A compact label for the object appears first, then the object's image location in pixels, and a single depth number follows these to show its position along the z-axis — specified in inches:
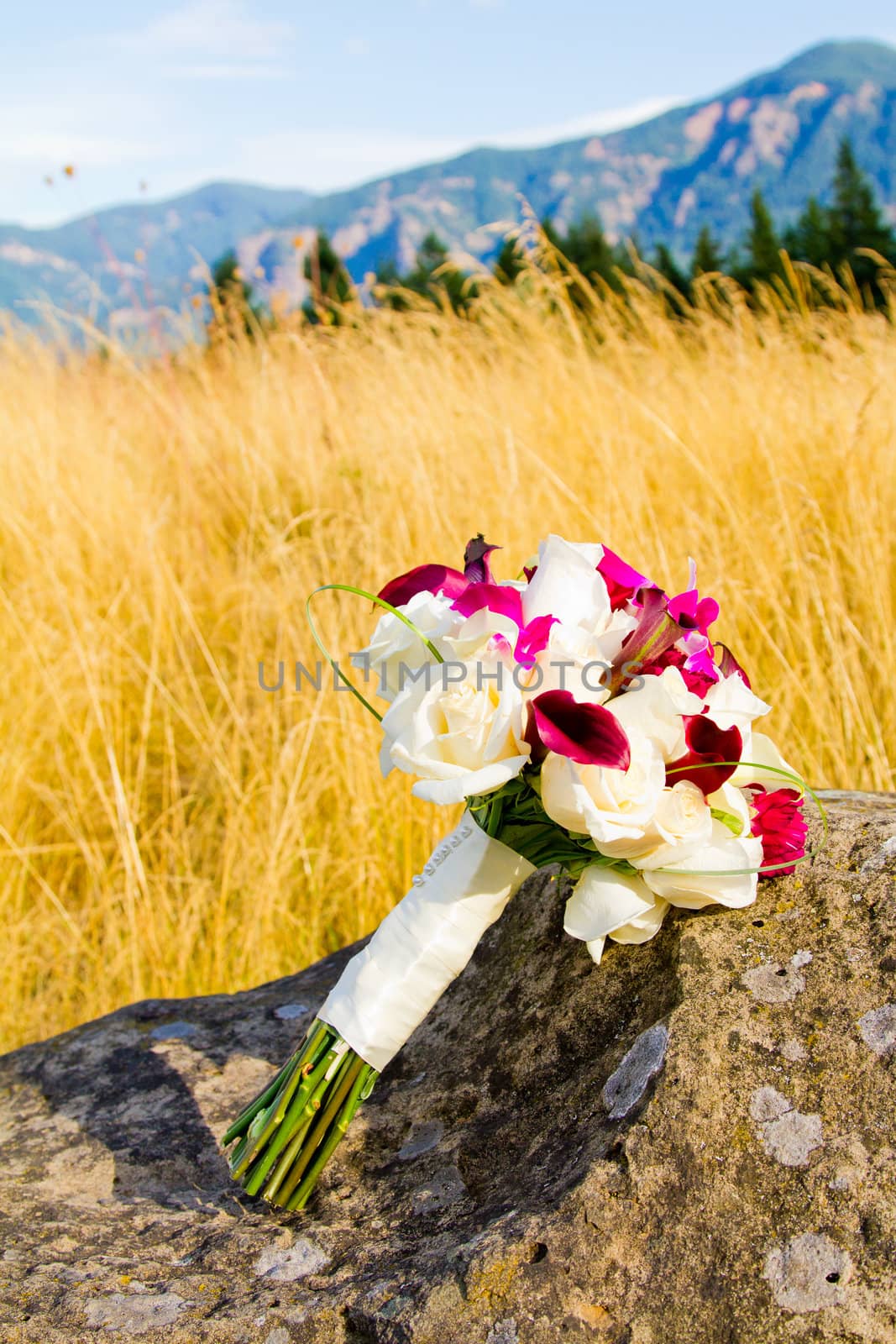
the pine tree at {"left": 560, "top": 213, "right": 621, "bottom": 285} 1050.1
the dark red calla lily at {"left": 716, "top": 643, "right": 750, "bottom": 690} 45.5
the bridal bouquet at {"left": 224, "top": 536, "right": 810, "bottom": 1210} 38.6
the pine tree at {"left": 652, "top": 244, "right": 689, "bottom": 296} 995.3
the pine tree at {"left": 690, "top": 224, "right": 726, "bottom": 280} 902.6
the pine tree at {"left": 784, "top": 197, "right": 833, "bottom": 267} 971.3
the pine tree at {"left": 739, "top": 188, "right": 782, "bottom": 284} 866.1
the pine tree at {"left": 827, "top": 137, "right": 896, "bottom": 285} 995.3
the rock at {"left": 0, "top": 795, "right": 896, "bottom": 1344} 33.0
